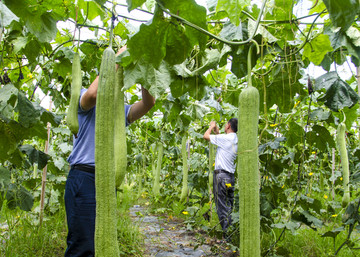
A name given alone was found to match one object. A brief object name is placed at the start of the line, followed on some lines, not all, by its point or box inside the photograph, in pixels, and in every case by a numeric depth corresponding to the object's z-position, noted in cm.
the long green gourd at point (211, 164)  473
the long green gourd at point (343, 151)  267
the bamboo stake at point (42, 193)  379
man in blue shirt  233
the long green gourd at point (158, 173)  498
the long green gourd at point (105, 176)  112
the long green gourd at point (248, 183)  117
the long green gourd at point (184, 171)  461
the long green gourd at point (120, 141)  132
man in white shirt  505
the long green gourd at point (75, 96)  155
